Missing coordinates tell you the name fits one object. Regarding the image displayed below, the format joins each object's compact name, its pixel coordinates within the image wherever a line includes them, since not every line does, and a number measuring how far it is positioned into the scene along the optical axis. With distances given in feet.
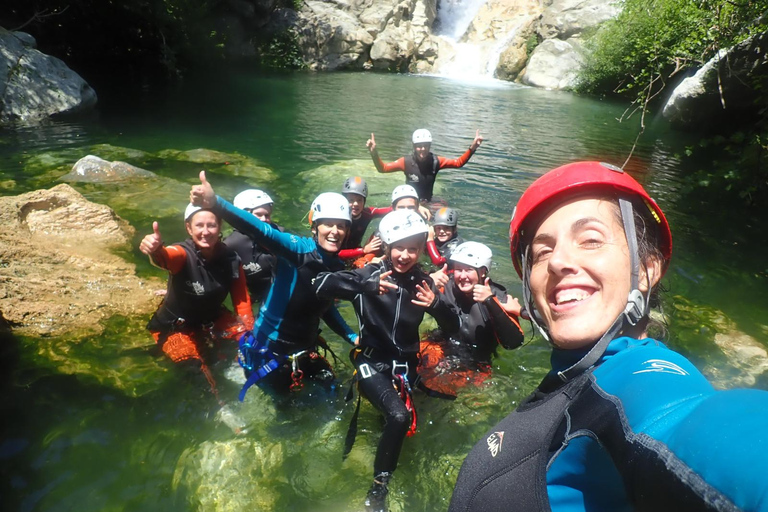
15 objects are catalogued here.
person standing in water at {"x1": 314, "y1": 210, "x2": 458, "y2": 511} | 12.53
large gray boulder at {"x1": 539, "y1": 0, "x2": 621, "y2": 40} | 112.78
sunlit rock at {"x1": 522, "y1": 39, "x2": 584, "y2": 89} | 108.88
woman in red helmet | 2.71
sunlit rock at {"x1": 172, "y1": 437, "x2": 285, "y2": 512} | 11.94
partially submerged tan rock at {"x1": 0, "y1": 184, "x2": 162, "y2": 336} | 17.39
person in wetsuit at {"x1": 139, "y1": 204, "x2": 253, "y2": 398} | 14.99
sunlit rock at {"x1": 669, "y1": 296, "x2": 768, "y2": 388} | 18.12
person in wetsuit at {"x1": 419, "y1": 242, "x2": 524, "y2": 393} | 15.31
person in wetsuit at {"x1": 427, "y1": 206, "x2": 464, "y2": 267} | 21.83
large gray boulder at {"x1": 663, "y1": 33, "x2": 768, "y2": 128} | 31.58
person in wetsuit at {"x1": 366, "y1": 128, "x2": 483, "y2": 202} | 29.53
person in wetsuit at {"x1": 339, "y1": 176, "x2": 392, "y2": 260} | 21.07
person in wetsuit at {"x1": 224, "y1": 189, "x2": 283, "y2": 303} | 18.54
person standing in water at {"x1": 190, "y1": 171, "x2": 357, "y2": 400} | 13.50
